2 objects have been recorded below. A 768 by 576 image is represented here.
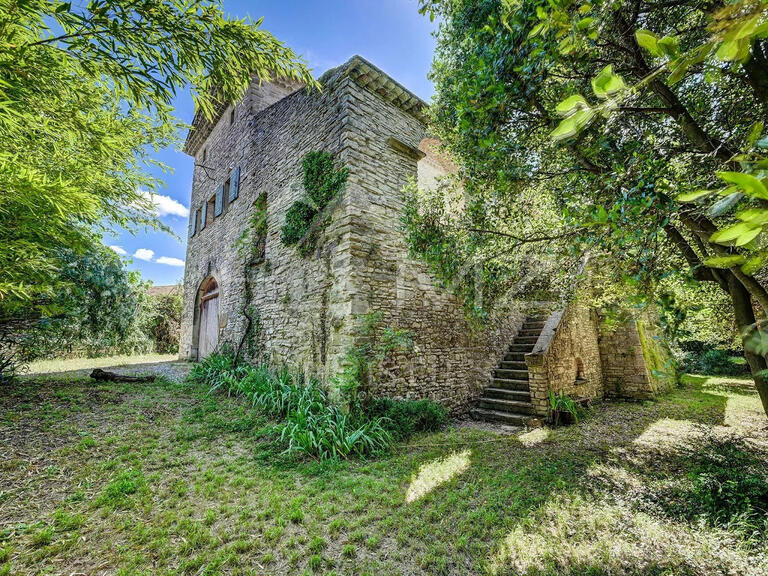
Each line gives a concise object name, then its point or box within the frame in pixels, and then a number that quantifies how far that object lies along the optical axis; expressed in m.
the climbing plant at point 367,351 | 4.54
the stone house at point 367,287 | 5.17
